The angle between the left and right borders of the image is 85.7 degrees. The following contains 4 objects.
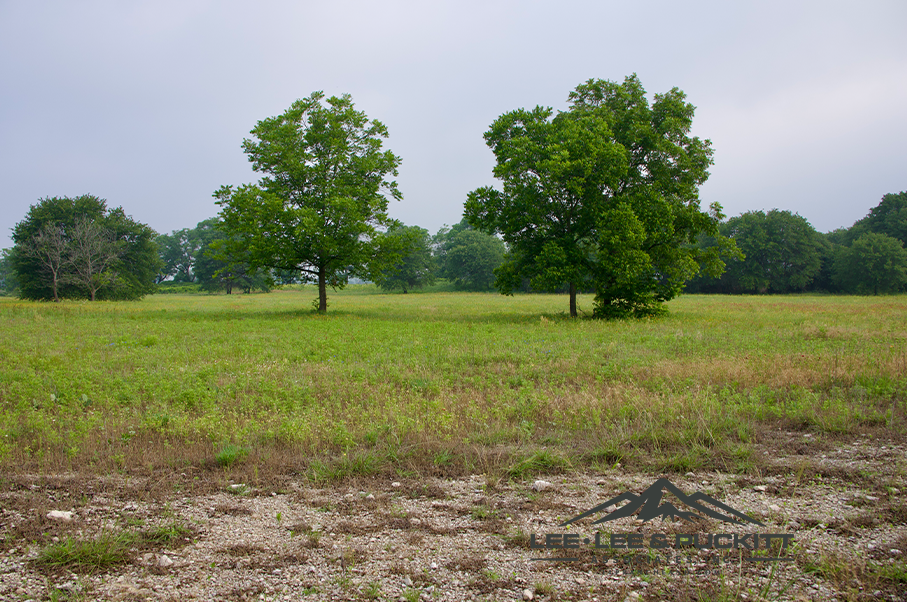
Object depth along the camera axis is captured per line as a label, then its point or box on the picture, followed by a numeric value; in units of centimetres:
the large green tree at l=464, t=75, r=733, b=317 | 2425
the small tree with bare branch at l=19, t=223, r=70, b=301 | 4662
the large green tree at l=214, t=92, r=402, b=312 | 2780
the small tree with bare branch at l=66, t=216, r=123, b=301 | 4806
